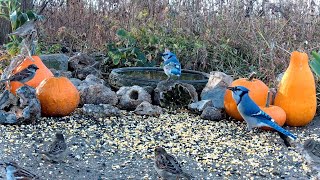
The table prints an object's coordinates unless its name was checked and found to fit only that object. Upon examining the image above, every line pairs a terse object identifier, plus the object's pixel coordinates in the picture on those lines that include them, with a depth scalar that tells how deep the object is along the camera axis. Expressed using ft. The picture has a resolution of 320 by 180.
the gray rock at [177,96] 17.00
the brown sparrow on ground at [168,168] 10.63
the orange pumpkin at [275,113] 14.95
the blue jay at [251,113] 14.30
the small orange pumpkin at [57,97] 15.52
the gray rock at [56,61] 21.16
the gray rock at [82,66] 21.14
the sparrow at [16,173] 10.17
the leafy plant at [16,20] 20.33
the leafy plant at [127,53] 22.14
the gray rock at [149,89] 17.47
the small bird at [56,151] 11.75
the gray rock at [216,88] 16.85
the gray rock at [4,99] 15.16
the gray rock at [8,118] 14.65
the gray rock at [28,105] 14.67
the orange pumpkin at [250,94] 15.73
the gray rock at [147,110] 16.05
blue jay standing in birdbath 17.89
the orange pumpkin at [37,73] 16.49
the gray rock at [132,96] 16.62
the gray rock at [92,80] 18.08
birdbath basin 18.15
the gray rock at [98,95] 16.49
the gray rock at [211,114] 15.90
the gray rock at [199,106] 16.24
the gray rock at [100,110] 15.64
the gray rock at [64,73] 19.43
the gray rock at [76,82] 18.21
